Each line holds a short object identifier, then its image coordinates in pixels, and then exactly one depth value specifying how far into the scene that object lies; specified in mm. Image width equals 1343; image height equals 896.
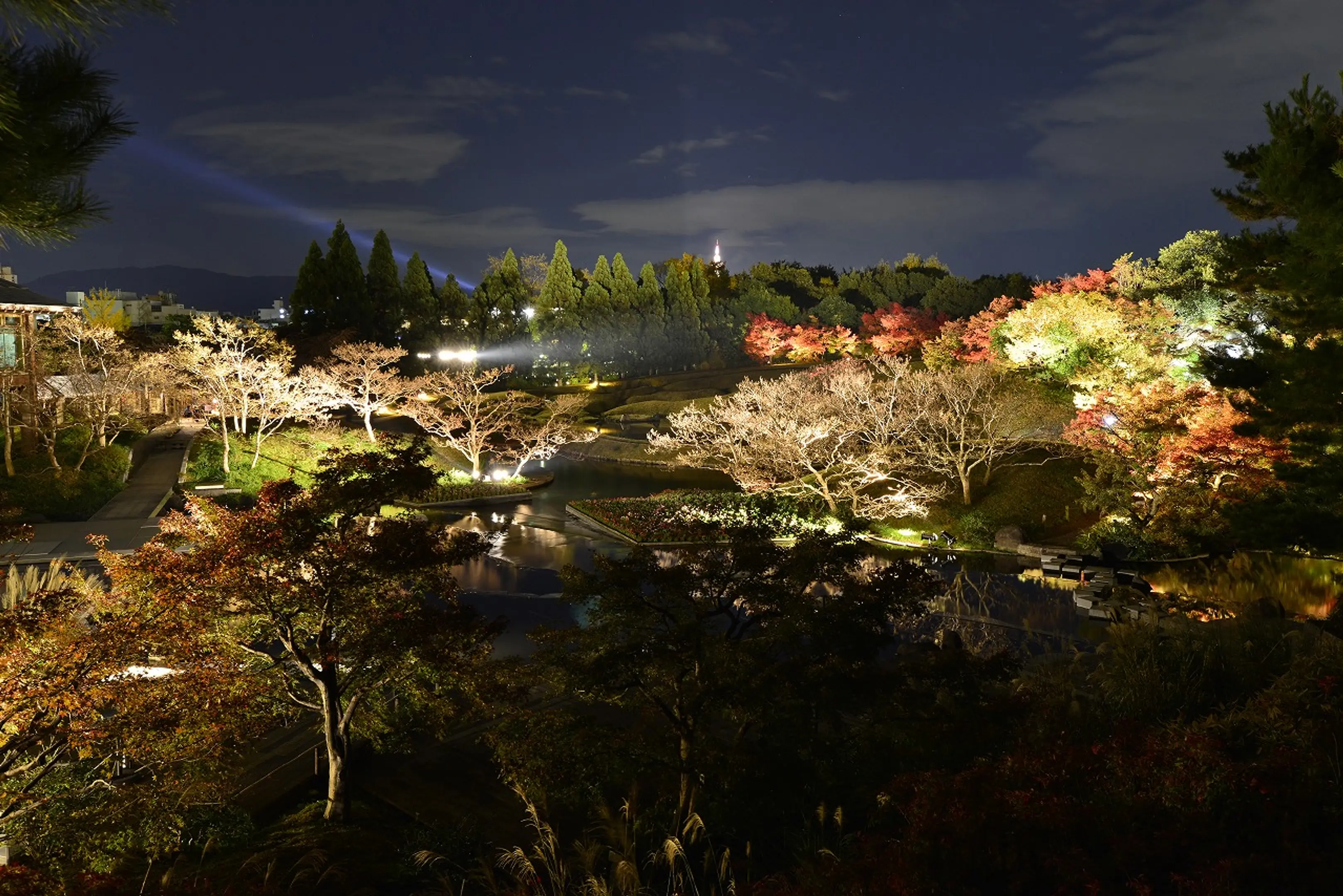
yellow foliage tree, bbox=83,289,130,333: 35688
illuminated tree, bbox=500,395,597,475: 24984
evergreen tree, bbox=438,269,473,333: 48219
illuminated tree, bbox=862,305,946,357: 39406
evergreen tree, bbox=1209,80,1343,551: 9414
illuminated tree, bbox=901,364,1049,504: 19562
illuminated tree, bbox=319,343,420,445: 27703
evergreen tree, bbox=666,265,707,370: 51031
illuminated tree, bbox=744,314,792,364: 47719
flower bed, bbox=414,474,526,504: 22781
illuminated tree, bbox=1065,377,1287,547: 14797
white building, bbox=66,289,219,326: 75625
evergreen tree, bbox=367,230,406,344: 45500
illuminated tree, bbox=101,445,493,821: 6875
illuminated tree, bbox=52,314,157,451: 21406
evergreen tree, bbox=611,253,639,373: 49281
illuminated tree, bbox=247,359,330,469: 24266
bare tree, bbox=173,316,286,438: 23516
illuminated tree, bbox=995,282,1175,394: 21156
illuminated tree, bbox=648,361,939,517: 19203
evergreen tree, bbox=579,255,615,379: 48344
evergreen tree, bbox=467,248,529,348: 48500
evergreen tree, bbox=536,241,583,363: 47750
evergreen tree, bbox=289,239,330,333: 41781
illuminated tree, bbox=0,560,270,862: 5531
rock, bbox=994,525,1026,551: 17422
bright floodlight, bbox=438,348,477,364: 43594
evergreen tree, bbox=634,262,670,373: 49969
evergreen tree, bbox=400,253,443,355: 46938
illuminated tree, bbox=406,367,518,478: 24578
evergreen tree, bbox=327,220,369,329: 42719
